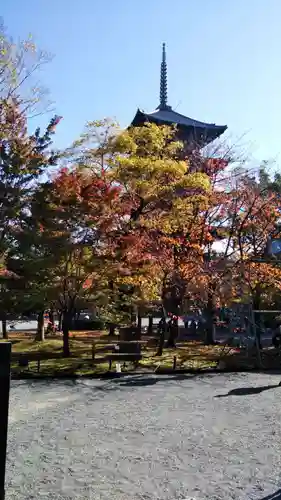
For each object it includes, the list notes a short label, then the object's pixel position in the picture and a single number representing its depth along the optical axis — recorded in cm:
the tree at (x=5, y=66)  1294
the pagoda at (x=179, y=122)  3077
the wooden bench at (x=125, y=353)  1401
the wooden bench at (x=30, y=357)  1345
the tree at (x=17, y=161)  1472
